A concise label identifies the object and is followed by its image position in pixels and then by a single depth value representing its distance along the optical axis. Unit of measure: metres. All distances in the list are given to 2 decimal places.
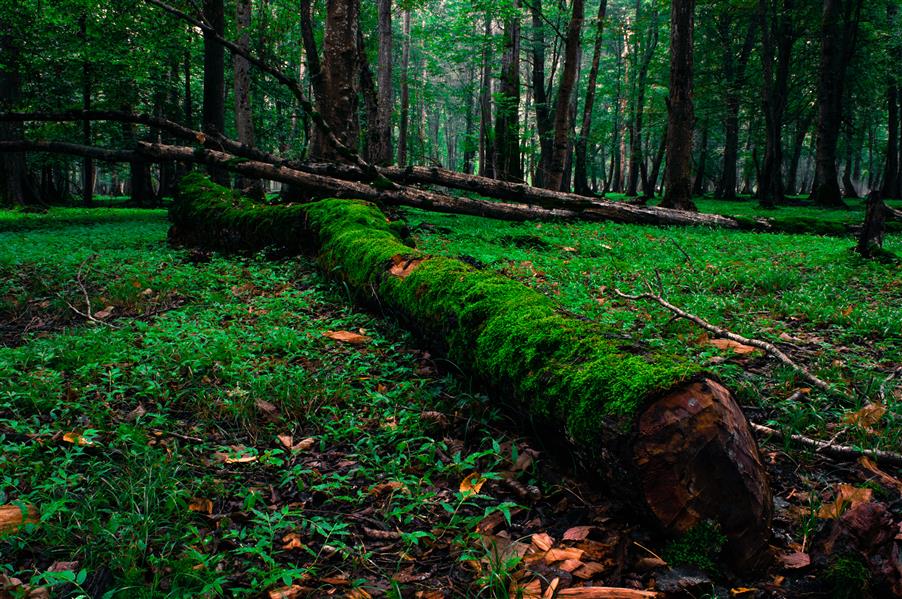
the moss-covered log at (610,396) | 1.84
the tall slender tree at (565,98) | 12.94
